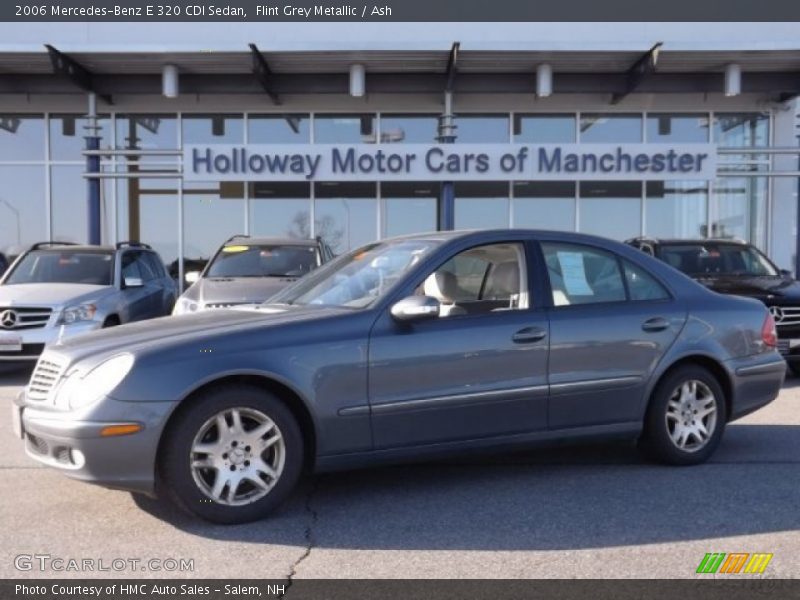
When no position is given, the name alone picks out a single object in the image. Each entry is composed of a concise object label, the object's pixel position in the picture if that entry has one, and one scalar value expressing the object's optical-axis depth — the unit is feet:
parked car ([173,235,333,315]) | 30.04
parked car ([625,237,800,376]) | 29.73
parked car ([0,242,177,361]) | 29.73
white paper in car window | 16.90
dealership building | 50.65
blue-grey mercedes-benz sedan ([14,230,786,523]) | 13.43
